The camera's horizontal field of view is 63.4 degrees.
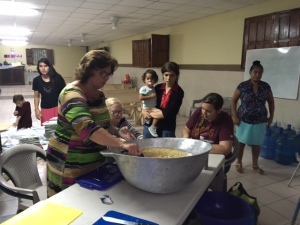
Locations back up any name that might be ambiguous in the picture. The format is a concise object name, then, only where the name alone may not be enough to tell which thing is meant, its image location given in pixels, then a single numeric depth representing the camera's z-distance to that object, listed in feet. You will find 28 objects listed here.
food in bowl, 3.72
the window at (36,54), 43.37
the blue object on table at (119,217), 2.92
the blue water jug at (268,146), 12.17
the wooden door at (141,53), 23.58
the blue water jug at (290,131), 11.74
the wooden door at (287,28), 11.95
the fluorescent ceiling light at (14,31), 23.02
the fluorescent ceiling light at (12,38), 29.71
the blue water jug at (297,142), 11.63
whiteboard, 12.19
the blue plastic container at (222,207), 4.69
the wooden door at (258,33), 13.28
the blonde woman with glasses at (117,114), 6.53
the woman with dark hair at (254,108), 9.82
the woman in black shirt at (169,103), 7.47
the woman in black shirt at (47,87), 10.53
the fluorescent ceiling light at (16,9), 14.12
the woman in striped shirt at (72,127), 3.82
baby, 10.63
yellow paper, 2.94
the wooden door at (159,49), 21.72
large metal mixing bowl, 3.17
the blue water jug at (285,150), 11.48
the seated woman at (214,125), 6.32
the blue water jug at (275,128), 12.32
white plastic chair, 4.70
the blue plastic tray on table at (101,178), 3.73
